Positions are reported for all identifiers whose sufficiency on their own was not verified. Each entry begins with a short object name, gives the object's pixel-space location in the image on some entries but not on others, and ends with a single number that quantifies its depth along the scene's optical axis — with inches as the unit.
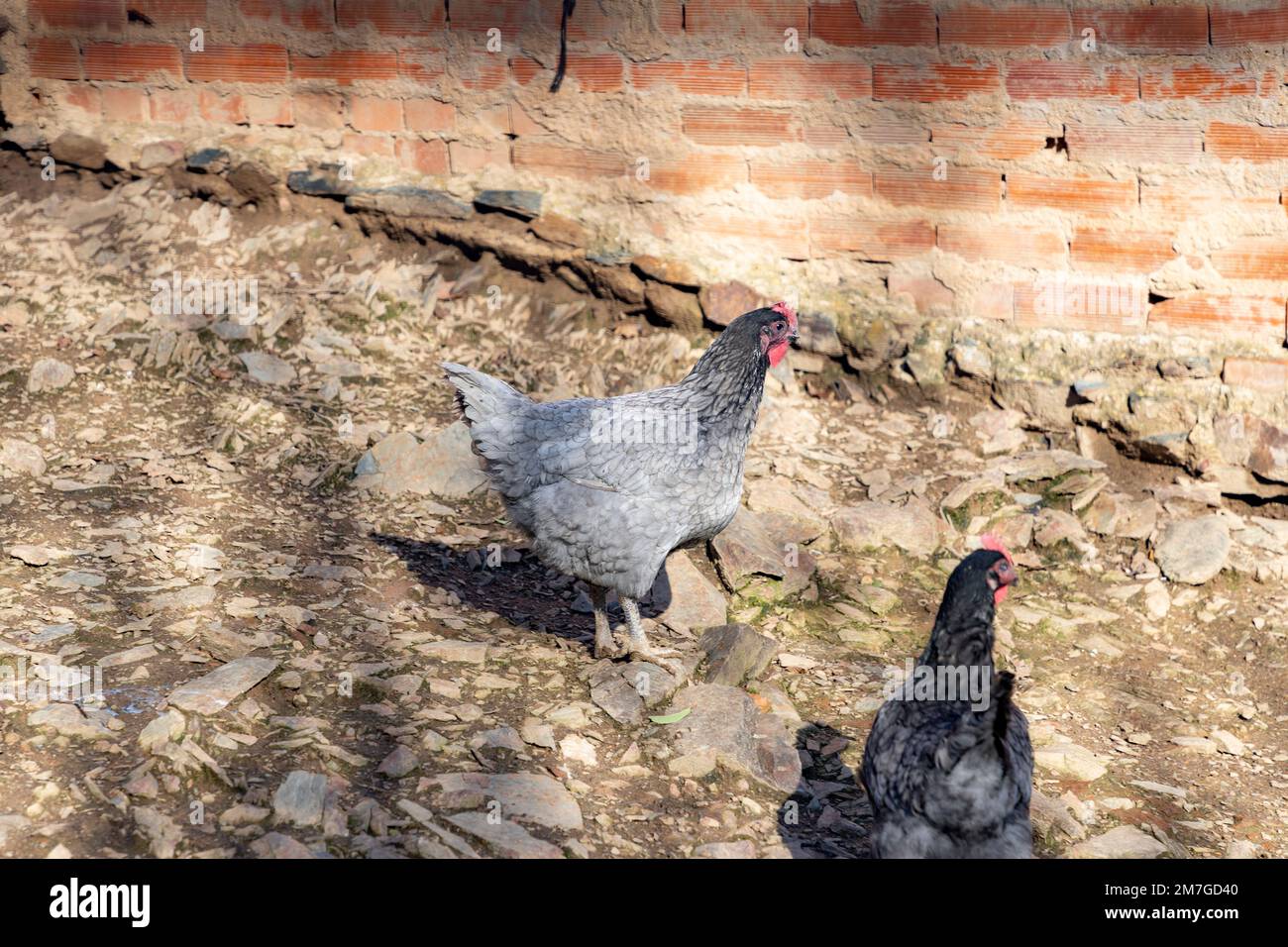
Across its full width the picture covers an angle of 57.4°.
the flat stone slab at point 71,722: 134.2
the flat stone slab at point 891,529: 200.7
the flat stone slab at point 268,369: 226.2
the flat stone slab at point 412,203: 252.2
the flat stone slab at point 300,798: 126.2
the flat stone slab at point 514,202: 246.7
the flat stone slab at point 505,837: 127.6
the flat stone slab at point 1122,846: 141.6
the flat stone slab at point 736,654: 166.7
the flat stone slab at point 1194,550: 195.3
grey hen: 158.9
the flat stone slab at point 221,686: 140.2
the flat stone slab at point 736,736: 149.4
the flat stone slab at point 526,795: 134.3
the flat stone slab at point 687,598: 183.0
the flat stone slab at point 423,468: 205.5
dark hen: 110.1
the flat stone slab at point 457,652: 163.0
